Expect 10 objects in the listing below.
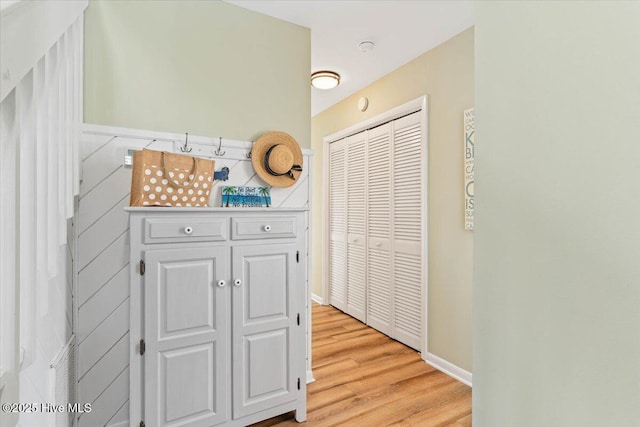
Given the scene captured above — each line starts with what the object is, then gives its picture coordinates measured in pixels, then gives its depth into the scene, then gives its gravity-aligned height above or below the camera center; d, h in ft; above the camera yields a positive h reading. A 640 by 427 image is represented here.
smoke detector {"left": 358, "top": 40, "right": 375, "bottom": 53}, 8.78 +4.58
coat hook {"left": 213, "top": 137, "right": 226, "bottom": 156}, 7.11 +1.37
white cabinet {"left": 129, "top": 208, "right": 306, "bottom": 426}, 5.00 -1.71
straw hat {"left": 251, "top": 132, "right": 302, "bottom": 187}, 7.42 +1.28
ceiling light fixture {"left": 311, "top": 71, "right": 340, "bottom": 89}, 10.51 +4.41
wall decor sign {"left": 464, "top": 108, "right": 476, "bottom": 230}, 7.82 +1.12
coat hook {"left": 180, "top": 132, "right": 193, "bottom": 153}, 6.78 +1.41
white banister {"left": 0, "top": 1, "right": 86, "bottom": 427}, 1.90 +0.23
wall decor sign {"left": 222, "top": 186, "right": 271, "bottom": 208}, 6.86 +0.37
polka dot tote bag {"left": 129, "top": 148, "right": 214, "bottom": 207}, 5.51 +0.61
